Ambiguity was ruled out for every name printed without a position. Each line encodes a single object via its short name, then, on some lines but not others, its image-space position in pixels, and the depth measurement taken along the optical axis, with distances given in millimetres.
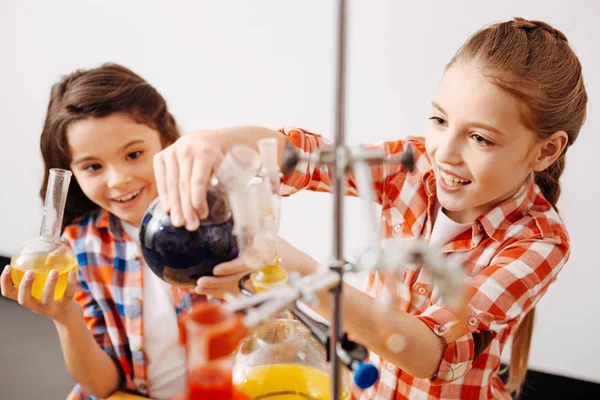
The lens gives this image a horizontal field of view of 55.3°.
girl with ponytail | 717
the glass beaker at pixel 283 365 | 494
